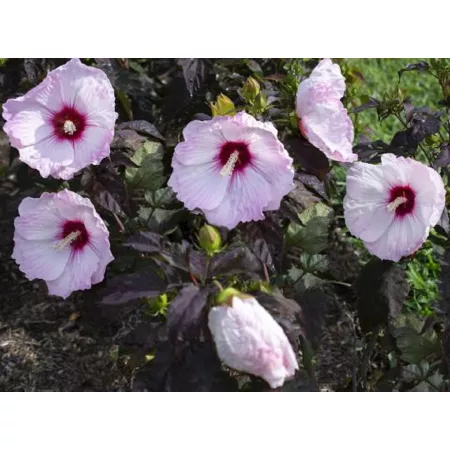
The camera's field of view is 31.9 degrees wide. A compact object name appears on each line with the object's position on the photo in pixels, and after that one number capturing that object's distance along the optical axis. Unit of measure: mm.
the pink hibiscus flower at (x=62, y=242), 1686
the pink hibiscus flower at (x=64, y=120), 1668
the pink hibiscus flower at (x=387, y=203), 1687
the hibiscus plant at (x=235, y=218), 1522
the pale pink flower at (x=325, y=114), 1662
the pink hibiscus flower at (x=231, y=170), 1569
